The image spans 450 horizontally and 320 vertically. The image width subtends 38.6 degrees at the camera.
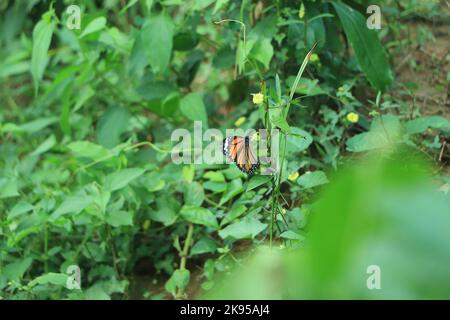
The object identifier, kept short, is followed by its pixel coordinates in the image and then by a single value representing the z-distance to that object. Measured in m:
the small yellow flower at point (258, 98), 1.68
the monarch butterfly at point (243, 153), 1.89
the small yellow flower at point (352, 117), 2.18
